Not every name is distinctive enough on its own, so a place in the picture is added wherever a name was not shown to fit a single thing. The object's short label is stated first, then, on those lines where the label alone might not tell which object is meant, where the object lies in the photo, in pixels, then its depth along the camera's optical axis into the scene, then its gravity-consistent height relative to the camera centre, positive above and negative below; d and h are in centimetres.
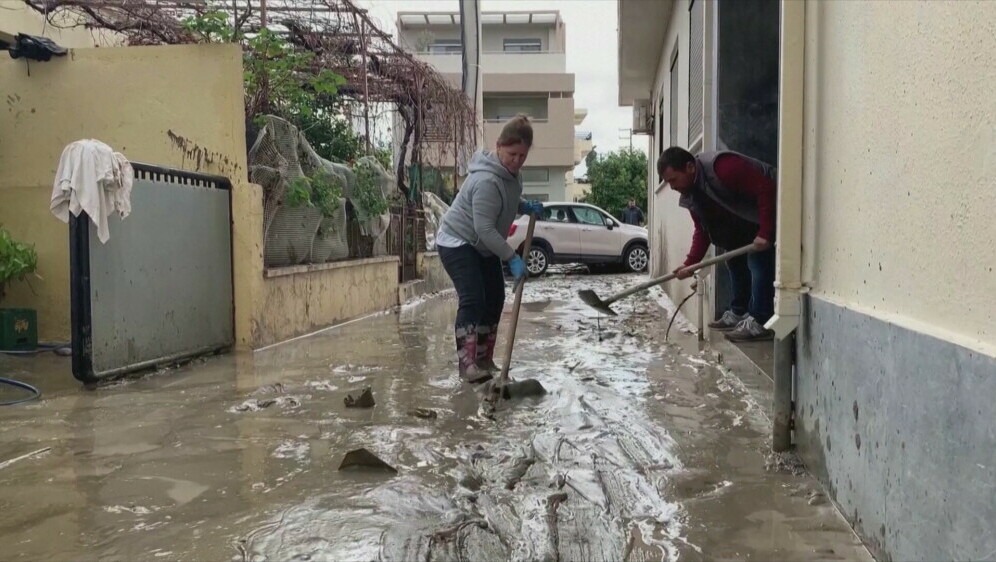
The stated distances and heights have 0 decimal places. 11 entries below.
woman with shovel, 443 -1
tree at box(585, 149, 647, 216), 3278 +254
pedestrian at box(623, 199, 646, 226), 2025 +63
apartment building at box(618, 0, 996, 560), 158 -9
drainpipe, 287 +25
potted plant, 578 -54
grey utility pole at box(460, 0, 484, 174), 1322 +336
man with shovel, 431 +15
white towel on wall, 446 +35
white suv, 1562 -3
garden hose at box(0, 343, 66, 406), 427 -84
